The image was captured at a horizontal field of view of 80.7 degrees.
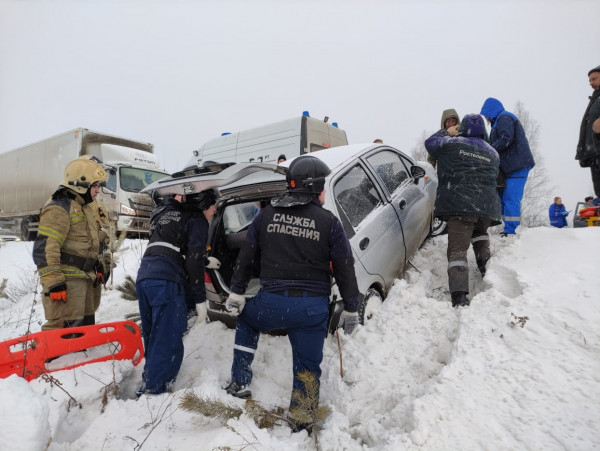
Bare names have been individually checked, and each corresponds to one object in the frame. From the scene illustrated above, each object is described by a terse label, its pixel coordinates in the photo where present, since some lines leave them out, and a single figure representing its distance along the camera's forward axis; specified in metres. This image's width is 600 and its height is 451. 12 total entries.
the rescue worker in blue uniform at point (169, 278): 2.85
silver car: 2.96
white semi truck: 10.99
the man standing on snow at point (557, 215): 8.90
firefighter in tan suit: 3.30
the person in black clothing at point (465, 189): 3.69
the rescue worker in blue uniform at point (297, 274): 2.44
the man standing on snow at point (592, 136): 4.10
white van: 8.72
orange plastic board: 2.74
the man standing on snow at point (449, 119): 4.54
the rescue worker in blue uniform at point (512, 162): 4.48
